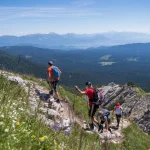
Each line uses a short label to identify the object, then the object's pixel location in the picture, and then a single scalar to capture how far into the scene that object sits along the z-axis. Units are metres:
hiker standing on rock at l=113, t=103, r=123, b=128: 14.33
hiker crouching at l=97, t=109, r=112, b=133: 11.57
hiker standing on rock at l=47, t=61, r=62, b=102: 12.08
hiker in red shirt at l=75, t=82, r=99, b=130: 9.76
